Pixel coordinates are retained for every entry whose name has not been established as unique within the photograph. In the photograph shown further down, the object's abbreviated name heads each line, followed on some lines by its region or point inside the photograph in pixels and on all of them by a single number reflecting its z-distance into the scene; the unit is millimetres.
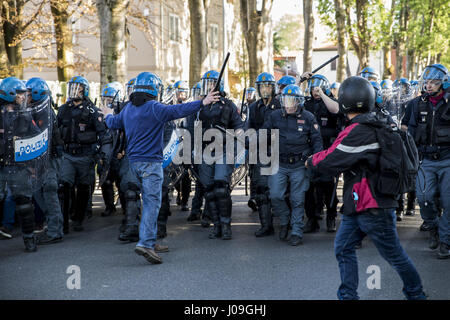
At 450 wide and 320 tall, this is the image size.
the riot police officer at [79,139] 8016
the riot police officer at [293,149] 7457
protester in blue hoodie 6227
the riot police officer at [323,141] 8141
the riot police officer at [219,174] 7656
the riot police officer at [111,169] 8719
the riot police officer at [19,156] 6852
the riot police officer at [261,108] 8500
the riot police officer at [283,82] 8977
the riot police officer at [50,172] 7219
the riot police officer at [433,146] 6770
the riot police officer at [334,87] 12263
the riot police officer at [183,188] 9000
